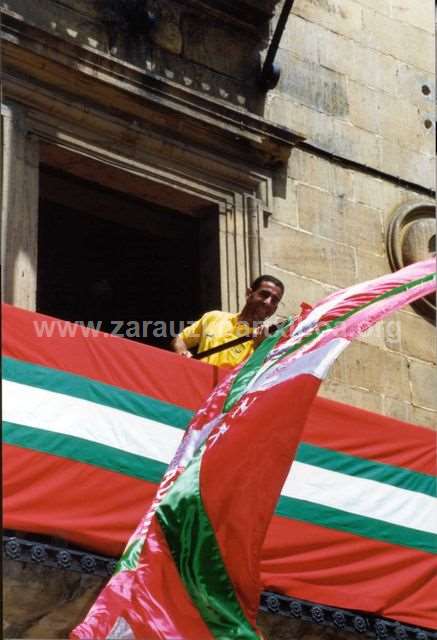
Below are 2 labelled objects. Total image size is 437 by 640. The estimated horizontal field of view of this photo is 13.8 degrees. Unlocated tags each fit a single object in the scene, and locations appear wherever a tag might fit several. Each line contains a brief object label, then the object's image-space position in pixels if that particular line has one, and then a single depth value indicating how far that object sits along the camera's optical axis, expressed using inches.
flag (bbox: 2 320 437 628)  370.6
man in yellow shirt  436.1
